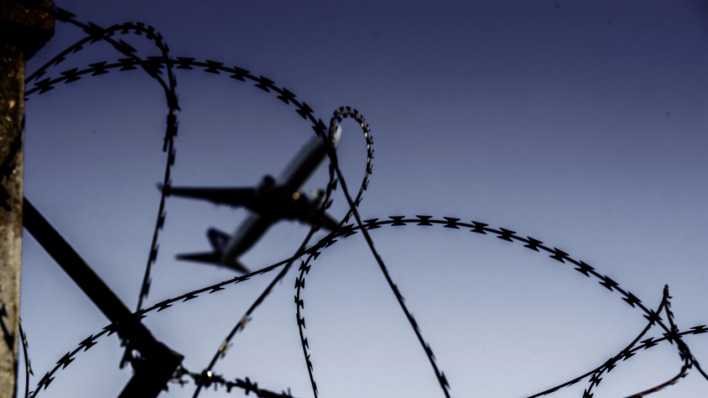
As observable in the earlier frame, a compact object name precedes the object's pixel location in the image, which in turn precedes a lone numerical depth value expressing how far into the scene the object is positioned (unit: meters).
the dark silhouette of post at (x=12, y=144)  4.95
